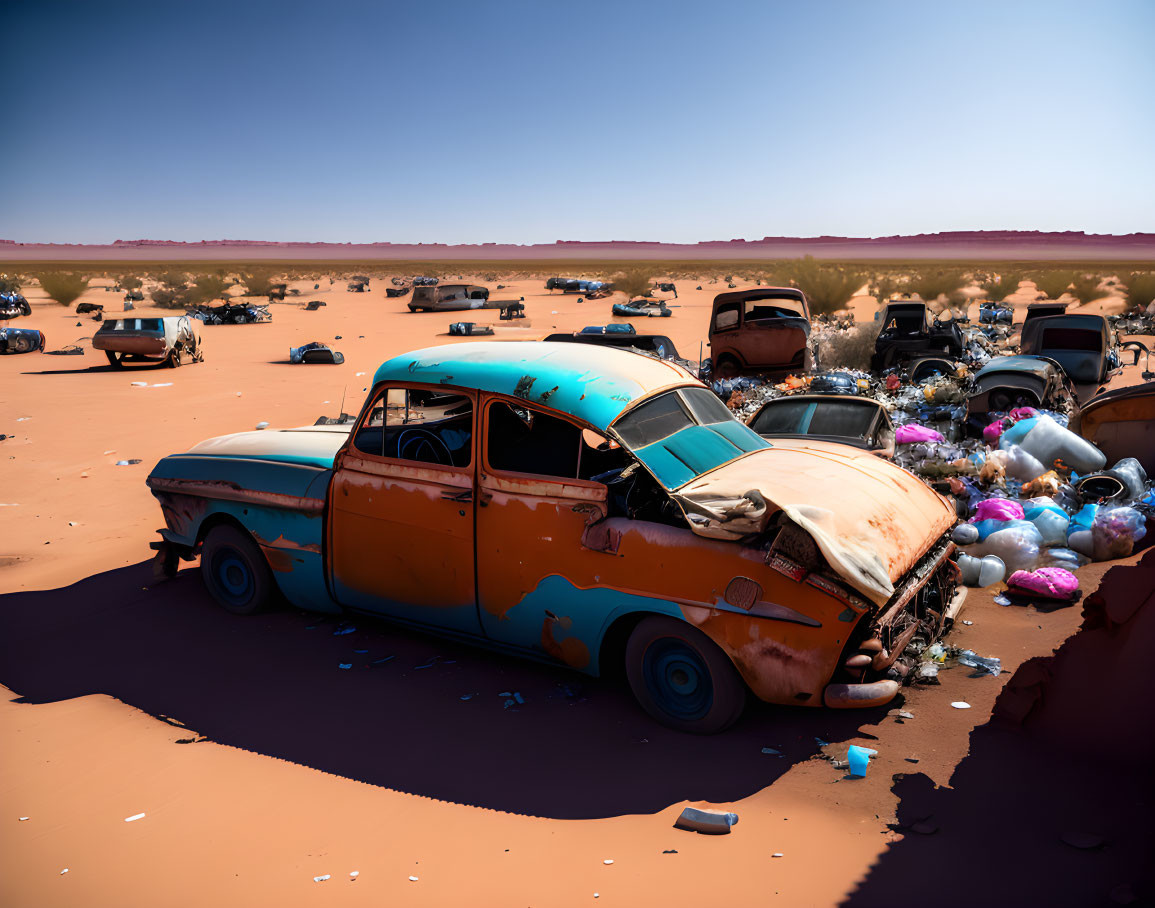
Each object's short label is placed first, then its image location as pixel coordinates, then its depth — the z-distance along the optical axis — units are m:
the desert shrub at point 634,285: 47.78
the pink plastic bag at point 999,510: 6.57
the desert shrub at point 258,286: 47.94
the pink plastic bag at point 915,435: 8.60
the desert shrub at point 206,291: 43.91
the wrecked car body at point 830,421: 7.24
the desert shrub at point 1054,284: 42.44
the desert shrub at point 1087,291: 40.22
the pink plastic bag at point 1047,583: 5.48
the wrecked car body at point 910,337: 13.94
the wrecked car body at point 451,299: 36.38
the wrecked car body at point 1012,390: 9.36
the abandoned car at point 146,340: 18.73
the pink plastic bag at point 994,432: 8.53
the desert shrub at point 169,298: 39.50
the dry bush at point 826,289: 33.88
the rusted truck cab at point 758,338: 12.61
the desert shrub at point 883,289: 43.02
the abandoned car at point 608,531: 3.45
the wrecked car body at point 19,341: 21.75
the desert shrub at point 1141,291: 35.06
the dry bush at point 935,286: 40.91
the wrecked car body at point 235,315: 31.09
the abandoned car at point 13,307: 30.83
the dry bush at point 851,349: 16.86
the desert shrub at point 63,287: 36.78
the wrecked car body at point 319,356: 20.11
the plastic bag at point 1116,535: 6.12
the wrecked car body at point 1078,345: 11.59
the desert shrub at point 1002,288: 43.94
